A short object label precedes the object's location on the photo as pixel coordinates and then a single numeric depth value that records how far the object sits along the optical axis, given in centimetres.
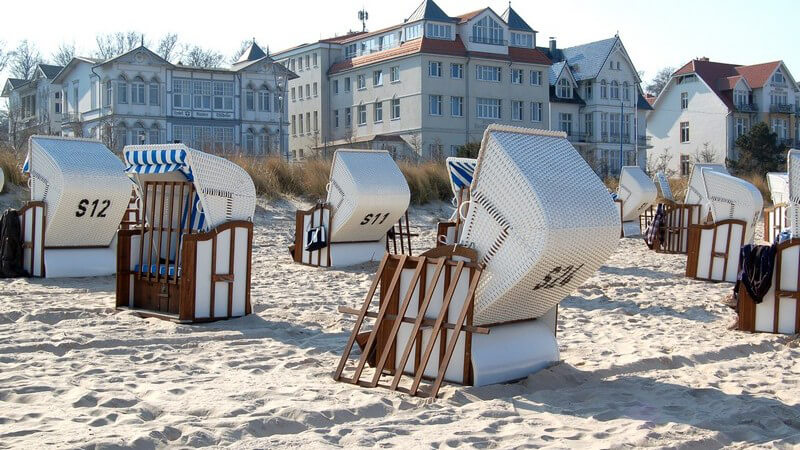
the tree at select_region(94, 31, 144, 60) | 6669
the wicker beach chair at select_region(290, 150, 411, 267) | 1560
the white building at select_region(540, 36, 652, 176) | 5991
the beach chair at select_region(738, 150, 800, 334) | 946
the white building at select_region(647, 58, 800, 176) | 6247
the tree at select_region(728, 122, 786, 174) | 5075
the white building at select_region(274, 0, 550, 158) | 5222
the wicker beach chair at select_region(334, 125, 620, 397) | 653
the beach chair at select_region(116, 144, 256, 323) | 966
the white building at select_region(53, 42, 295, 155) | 5009
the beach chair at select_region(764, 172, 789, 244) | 2142
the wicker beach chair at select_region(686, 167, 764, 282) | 1460
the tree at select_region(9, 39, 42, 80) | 6731
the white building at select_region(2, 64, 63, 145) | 5706
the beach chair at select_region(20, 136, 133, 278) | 1338
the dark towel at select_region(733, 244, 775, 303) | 949
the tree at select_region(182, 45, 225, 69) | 7025
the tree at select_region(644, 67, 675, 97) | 9188
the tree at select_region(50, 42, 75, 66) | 6706
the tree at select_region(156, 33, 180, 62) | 6938
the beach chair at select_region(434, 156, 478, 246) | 1521
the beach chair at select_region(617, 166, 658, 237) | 2669
